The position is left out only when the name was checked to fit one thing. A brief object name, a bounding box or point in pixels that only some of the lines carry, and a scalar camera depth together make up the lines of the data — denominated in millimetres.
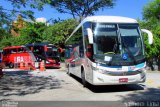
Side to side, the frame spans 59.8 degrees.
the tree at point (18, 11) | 6892
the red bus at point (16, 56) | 15734
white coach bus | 5555
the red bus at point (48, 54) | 14885
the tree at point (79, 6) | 21386
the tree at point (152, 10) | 25908
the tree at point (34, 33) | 22223
